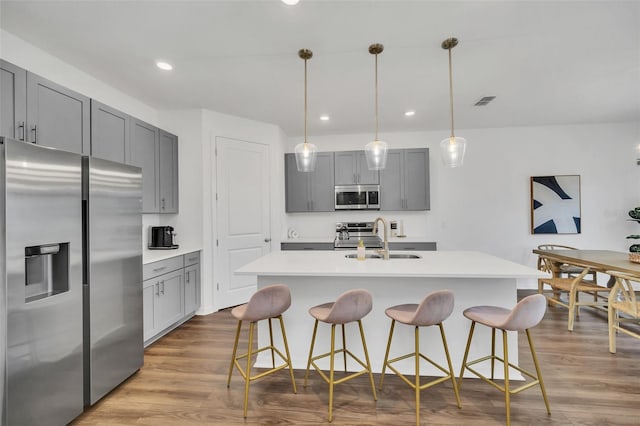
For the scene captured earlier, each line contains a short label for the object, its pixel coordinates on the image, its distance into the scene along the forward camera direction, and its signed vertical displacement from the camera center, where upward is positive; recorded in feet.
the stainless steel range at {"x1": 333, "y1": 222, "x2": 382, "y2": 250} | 16.12 -0.88
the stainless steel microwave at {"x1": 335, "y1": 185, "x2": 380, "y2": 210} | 16.24 +1.00
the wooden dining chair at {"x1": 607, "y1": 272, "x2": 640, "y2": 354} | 8.66 -2.66
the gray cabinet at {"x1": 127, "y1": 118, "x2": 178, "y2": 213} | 10.84 +2.10
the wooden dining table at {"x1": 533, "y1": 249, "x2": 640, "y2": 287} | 9.37 -1.65
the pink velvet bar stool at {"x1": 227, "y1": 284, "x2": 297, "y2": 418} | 6.61 -1.97
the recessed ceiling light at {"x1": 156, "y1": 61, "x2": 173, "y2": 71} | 9.17 +4.62
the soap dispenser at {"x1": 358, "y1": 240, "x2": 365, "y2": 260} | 8.61 -0.98
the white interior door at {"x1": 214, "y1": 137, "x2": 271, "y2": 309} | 13.44 +0.21
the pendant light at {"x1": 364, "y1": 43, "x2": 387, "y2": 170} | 8.43 +1.78
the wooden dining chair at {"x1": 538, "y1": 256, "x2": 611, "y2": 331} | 10.91 -2.88
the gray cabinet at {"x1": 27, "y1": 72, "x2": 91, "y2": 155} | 7.17 +2.62
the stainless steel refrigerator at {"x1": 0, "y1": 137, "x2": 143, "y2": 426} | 5.20 -1.26
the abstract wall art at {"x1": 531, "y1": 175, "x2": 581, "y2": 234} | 15.88 +0.46
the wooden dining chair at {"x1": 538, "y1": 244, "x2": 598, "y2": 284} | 13.38 -2.43
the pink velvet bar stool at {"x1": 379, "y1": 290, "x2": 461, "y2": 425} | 6.12 -2.06
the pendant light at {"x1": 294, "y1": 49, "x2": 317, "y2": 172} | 8.76 +1.79
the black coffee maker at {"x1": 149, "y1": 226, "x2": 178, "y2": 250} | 12.33 -0.77
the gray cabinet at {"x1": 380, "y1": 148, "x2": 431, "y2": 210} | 16.05 +1.81
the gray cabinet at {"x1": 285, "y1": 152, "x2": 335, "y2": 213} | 16.58 +1.63
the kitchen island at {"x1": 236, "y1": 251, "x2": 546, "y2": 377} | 7.50 -2.05
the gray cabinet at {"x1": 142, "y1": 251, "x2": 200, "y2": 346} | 9.75 -2.62
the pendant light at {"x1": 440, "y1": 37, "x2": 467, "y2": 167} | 8.09 +1.76
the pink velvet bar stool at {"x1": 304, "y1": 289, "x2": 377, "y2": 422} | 6.36 -2.04
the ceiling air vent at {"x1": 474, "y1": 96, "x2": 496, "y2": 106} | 12.03 +4.55
